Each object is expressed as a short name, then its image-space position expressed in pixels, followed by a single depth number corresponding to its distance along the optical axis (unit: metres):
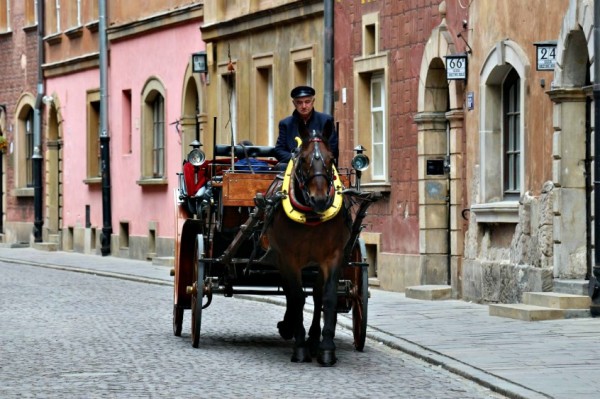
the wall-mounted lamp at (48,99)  46.00
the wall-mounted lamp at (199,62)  35.65
